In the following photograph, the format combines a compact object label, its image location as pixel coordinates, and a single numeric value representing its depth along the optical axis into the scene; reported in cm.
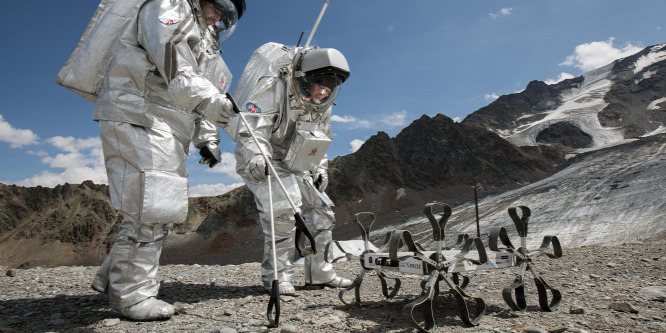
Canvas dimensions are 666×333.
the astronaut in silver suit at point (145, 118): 296
